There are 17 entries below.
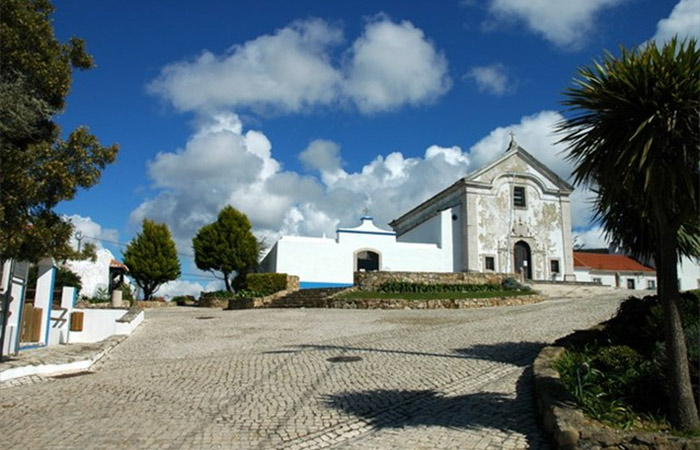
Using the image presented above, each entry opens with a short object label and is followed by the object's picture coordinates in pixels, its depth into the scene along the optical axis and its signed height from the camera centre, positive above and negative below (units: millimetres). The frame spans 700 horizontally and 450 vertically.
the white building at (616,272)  45938 +2532
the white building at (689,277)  45072 +2086
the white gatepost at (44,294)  15133 +43
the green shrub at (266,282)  30703 +884
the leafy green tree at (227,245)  36062 +3408
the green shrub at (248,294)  28778 +207
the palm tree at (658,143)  5906 +1754
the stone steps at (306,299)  26172 -19
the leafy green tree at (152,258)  36656 +2571
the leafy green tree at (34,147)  9461 +2783
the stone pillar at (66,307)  16234 -324
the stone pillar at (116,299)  26541 -121
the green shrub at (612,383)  6245 -1023
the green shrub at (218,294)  31391 +200
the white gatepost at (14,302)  12531 -158
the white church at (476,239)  34406 +4050
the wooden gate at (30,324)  14497 -750
